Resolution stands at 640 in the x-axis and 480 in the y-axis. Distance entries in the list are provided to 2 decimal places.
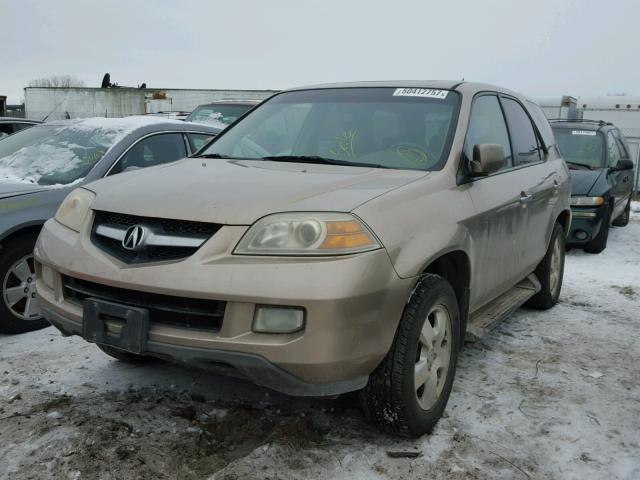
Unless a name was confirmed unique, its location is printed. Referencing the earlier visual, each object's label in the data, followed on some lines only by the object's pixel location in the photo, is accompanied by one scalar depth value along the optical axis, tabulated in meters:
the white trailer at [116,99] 24.31
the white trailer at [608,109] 18.58
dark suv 8.16
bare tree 60.91
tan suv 2.55
